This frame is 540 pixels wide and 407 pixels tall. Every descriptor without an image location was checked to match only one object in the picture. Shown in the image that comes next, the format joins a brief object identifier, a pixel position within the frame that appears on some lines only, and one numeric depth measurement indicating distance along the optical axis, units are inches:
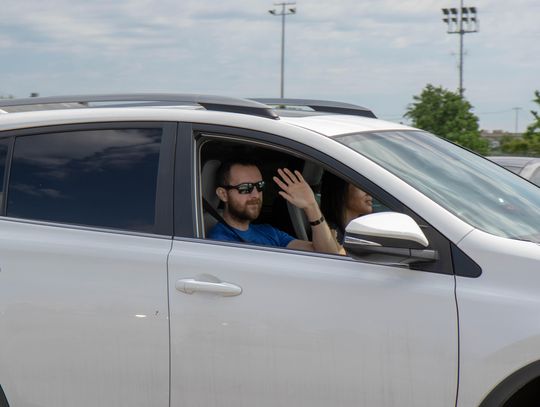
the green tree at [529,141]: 1638.8
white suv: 133.0
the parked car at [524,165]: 443.0
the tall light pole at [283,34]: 2516.0
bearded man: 167.3
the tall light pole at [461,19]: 2736.2
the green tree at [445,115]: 2217.0
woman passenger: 176.2
